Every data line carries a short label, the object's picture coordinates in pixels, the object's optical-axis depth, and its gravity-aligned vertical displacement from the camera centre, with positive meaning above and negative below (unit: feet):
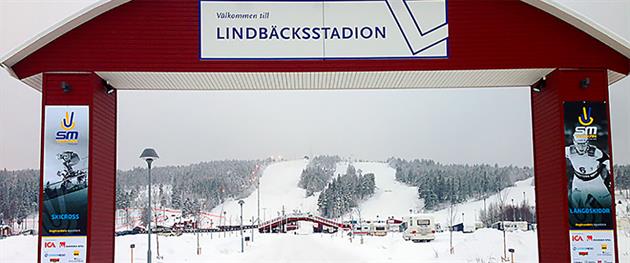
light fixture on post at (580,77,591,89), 35.65 +6.08
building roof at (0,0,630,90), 34.73 +6.88
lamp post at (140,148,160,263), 47.26 +3.43
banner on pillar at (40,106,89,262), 34.40 +1.24
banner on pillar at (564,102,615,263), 34.83 +1.06
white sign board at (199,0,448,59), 35.76 +8.89
